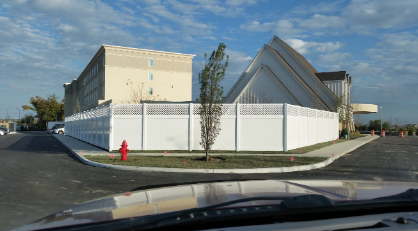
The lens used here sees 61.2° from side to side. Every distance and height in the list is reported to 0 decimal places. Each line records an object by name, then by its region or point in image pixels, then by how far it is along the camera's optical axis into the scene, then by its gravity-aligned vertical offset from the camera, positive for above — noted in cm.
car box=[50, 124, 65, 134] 5631 -37
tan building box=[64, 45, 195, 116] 5906 +945
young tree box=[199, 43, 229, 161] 1458 +143
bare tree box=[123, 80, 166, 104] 5940 +633
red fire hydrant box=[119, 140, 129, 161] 1426 -96
